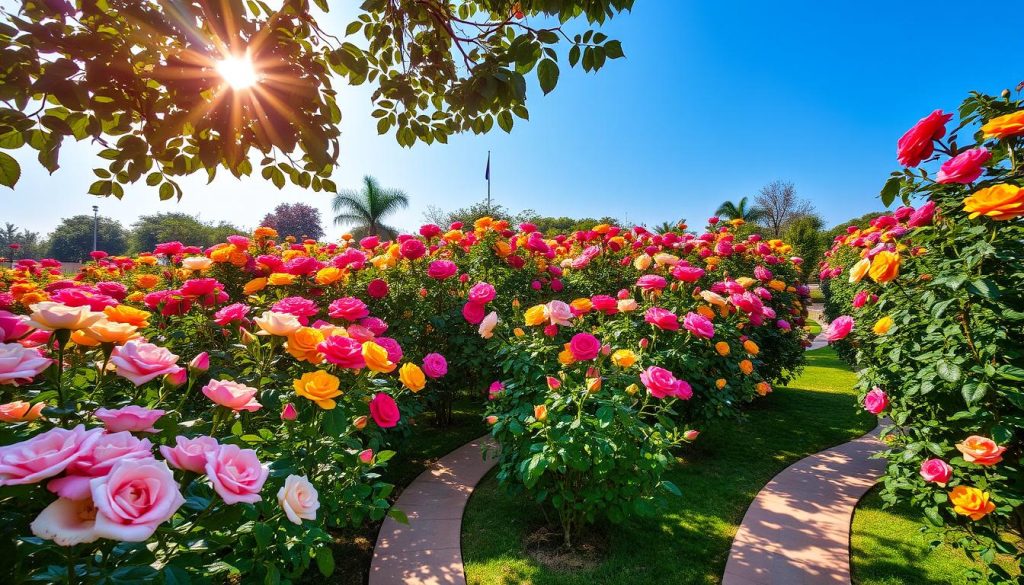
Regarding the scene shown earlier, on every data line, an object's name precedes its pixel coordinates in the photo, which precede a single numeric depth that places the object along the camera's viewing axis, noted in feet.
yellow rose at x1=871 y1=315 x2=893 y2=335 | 8.23
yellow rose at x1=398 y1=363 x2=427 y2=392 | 5.82
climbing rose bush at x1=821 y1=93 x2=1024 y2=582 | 6.66
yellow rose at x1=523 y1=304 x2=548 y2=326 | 8.71
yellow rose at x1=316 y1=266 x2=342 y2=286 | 9.87
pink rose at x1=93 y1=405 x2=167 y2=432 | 3.20
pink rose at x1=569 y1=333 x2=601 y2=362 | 7.86
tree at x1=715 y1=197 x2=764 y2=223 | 106.42
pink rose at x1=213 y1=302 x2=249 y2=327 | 6.77
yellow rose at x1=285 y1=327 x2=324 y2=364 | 4.93
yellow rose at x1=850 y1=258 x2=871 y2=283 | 8.23
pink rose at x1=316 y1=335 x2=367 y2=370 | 4.78
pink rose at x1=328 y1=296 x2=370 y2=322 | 6.94
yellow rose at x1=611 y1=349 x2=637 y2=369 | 8.00
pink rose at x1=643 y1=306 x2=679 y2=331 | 9.08
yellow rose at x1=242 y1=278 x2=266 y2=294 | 8.91
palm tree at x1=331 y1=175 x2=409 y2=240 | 91.66
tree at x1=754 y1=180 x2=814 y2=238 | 114.32
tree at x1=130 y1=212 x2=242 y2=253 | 136.87
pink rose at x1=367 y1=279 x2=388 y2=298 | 11.30
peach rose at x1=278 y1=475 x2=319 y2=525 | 3.51
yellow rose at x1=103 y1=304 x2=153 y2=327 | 4.94
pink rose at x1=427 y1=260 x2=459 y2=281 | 12.05
